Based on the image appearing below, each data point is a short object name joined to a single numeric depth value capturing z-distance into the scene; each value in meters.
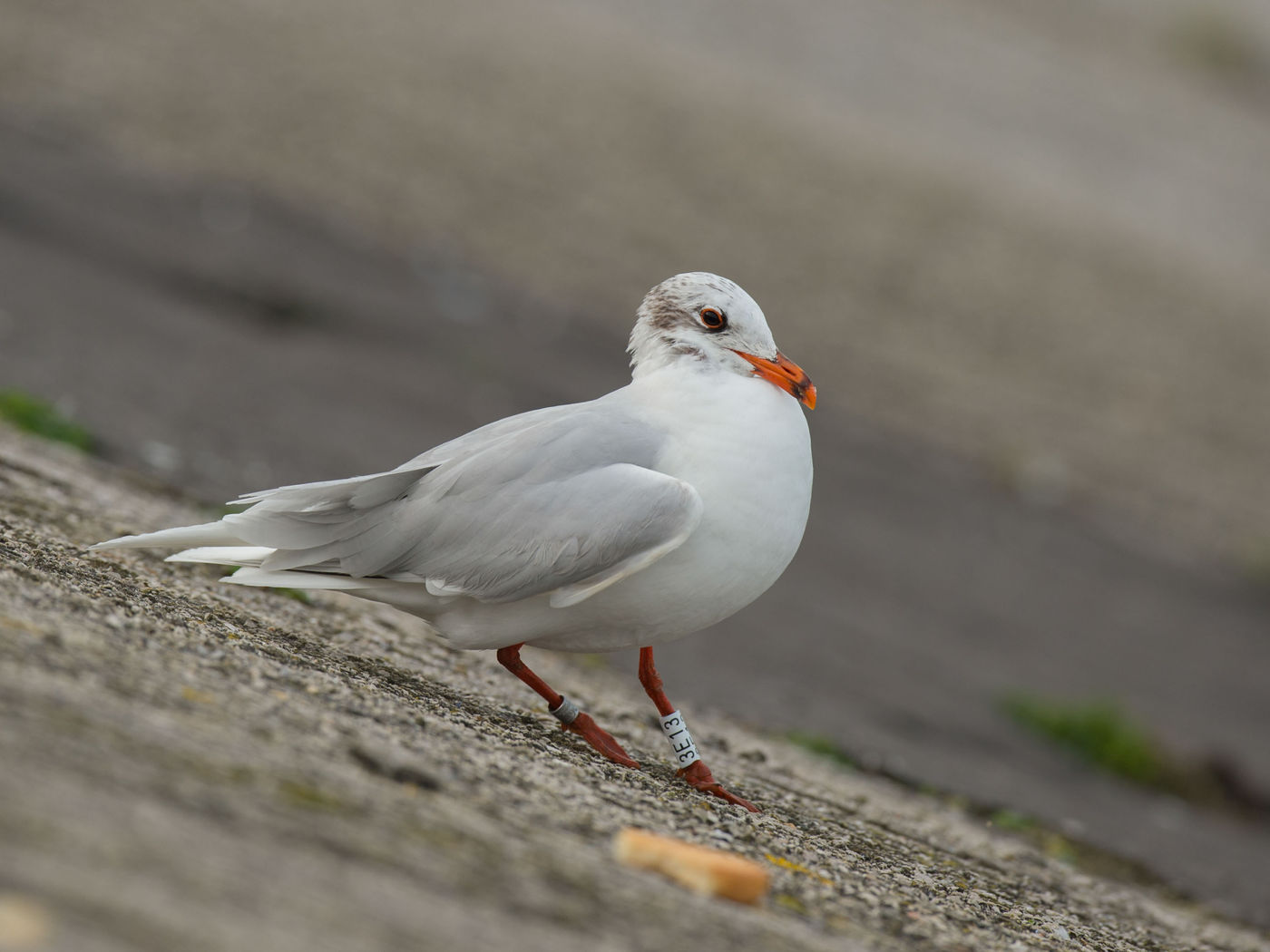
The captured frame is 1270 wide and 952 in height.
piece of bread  7.66
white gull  10.01
